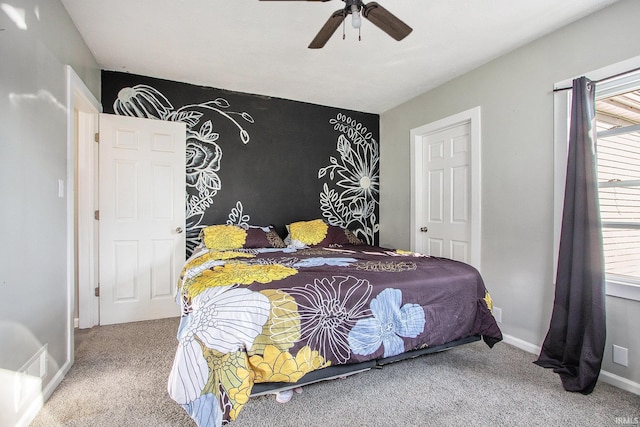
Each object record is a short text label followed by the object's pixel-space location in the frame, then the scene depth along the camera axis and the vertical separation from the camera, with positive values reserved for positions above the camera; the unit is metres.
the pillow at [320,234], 3.37 -0.23
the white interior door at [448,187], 2.92 +0.27
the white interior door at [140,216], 2.96 -0.04
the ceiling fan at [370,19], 1.67 +1.07
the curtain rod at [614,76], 1.91 +0.87
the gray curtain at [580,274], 1.87 -0.38
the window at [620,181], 1.96 +0.21
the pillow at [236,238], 3.04 -0.26
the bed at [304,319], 1.41 -0.58
